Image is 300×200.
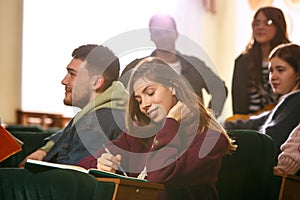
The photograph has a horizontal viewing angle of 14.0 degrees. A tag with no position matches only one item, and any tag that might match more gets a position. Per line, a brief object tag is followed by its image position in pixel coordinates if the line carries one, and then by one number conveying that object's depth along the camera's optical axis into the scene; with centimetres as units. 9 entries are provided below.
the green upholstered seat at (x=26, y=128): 828
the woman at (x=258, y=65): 777
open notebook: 411
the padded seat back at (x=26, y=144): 656
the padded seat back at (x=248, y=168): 568
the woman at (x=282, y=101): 628
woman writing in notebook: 455
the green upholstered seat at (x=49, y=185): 391
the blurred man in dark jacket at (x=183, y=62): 727
